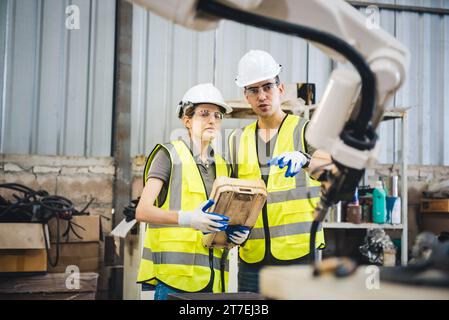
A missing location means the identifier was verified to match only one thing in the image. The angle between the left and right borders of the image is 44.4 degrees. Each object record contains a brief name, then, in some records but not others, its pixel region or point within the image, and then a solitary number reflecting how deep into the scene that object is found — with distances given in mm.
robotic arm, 879
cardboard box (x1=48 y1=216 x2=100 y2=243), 3299
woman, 2025
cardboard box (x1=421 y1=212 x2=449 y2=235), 3847
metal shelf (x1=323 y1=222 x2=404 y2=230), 3504
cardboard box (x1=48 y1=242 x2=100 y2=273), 3324
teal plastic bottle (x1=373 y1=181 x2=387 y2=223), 3545
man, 2127
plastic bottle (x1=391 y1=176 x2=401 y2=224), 3580
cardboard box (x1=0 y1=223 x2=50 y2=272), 2947
